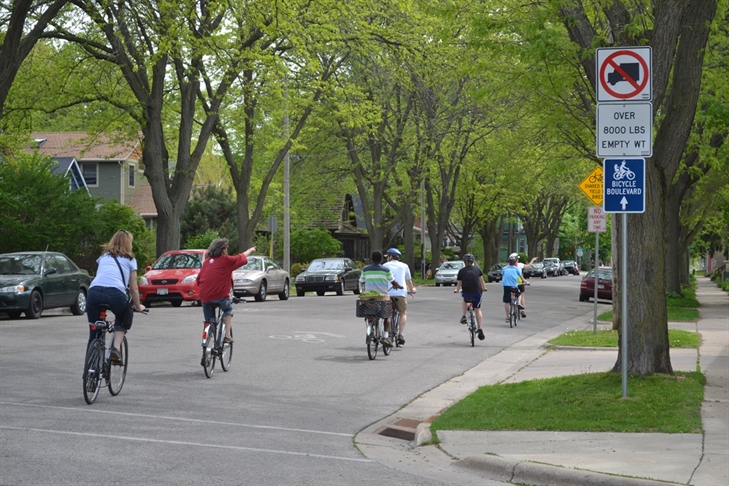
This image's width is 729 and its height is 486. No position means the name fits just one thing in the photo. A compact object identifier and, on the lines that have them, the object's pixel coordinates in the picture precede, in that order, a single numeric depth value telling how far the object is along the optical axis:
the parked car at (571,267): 114.25
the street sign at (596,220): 23.08
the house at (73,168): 56.72
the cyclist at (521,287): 26.36
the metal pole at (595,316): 22.09
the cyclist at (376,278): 17.42
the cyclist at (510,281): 25.80
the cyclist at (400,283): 18.98
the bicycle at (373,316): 17.21
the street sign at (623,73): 11.23
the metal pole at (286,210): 44.97
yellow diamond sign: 22.28
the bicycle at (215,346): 14.38
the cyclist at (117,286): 11.90
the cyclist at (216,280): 14.71
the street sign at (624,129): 11.18
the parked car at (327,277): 42.34
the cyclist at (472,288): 21.00
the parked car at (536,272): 85.00
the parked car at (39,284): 23.89
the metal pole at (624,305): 11.11
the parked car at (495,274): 69.58
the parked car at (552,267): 95.59
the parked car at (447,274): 59.56
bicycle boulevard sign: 11.16
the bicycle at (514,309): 25.78
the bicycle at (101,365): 11.60
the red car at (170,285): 30.06
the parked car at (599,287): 41.44
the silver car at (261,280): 34.41
